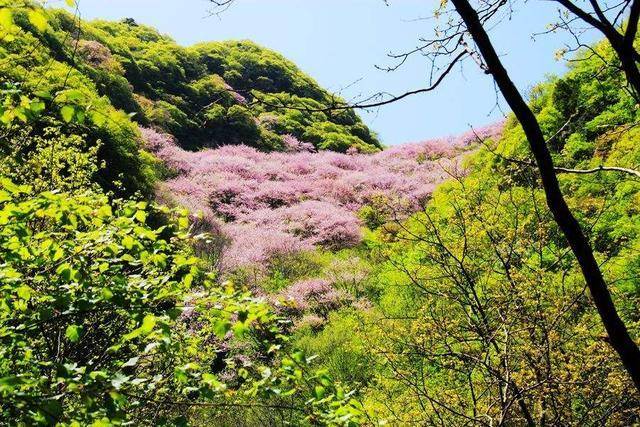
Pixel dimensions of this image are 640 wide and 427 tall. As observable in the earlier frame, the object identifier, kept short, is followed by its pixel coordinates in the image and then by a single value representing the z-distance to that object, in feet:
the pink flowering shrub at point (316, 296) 52.85
